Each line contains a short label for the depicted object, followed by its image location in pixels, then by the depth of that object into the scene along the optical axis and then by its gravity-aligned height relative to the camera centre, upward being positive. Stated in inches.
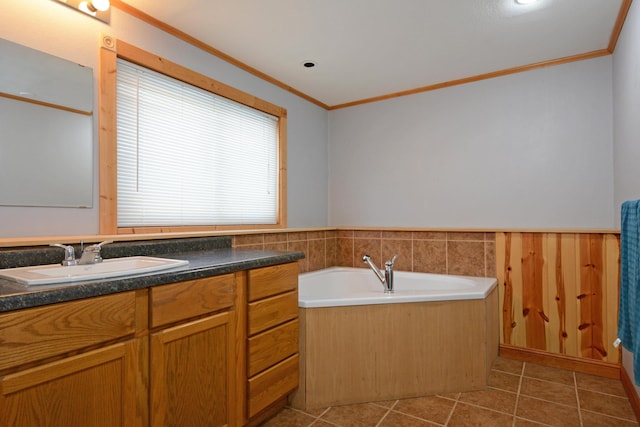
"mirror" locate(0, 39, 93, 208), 61.7 +15.9
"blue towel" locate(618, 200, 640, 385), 55.9 -11.8
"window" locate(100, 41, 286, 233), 78.0 +16.8
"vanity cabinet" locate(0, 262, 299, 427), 41.3 -20.2
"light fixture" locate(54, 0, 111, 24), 70.5 +41.4
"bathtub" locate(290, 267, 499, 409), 83.5 -31.6
